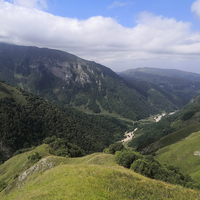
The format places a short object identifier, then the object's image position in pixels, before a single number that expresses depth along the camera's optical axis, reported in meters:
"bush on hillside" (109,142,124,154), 76.62
